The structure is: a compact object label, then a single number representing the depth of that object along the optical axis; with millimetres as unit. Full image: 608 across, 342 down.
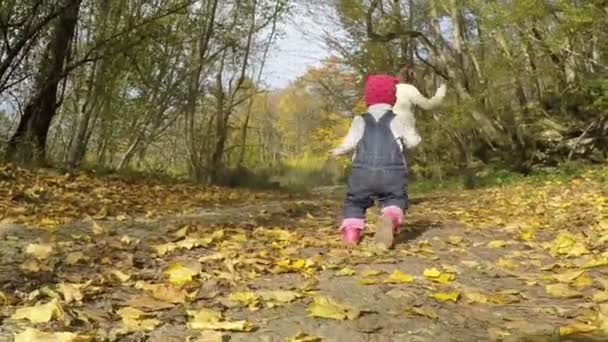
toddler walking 5422
